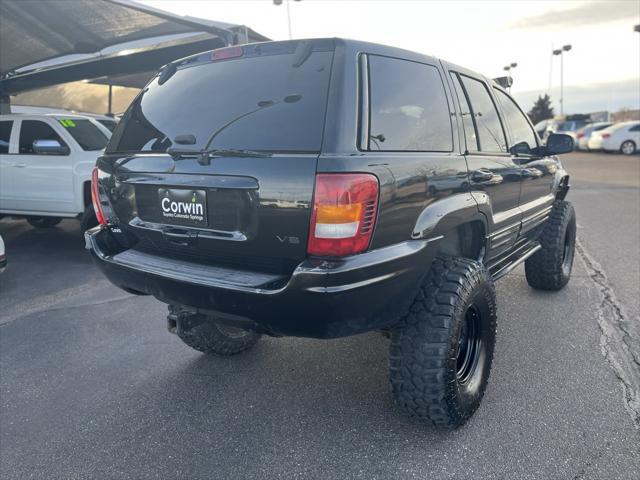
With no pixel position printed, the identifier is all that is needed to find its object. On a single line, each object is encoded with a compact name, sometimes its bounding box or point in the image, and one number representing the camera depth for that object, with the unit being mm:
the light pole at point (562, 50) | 46591
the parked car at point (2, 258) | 4973
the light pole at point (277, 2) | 23250
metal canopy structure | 7156
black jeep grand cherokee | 2100
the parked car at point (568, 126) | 29047
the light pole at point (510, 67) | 49719
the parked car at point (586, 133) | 25297
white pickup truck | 6703
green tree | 53406
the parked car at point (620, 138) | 22422
